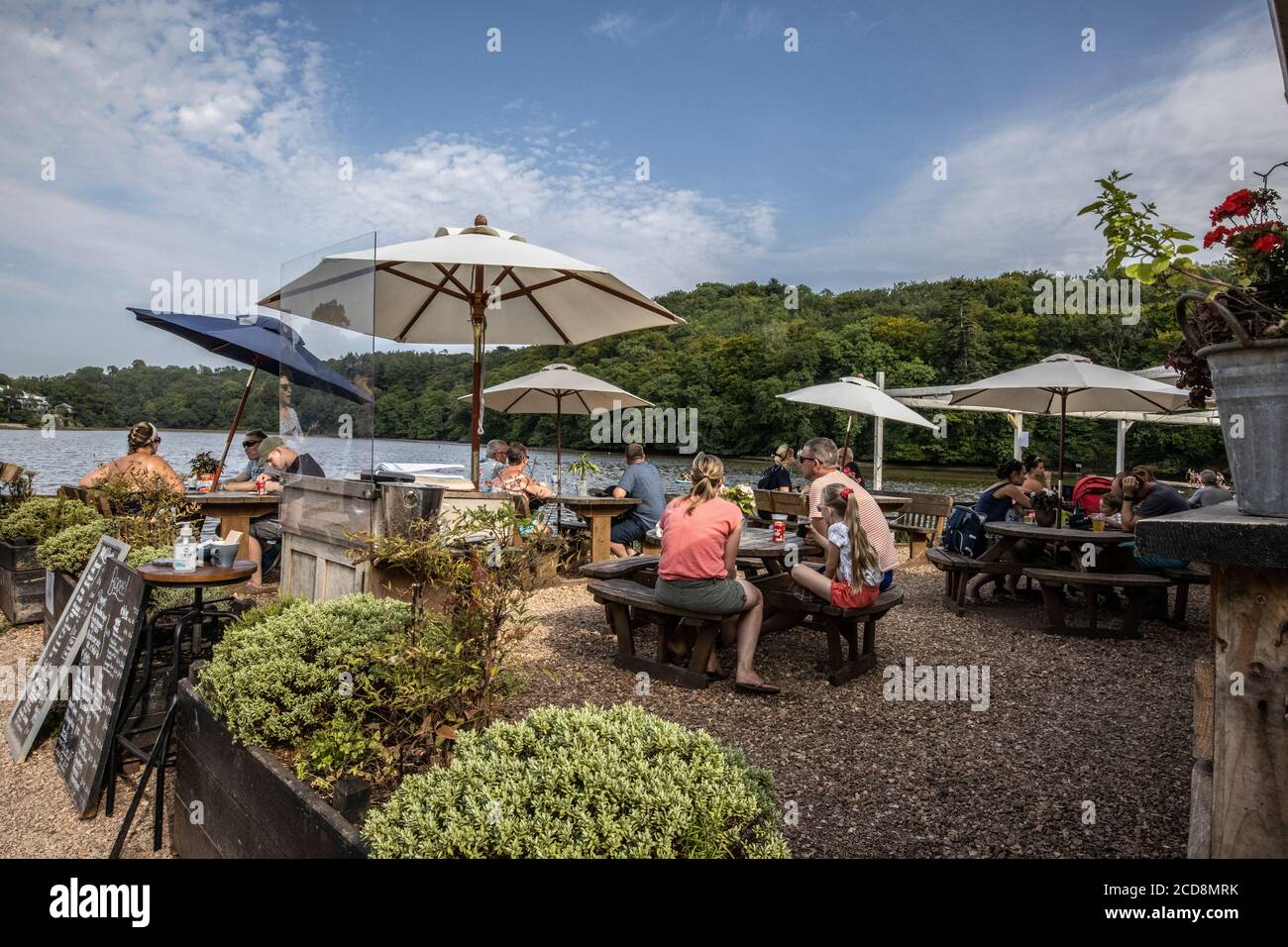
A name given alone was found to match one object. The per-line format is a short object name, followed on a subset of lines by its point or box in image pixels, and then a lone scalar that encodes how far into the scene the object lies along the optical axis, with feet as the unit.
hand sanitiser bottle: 12.41
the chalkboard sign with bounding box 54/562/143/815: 11.49
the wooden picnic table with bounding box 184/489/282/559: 23.07
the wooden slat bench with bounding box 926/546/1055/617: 22.52
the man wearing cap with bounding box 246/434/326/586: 16.16
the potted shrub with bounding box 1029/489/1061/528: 25.41
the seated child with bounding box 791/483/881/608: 15.57
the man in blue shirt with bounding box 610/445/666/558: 28.40
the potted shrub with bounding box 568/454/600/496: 27.81
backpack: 23.77
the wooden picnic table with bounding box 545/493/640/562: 26.84
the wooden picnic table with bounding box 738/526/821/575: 19.34
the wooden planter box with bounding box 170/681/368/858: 6.51
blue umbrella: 16.71
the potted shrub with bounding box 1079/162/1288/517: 5.14
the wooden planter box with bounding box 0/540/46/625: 21.24
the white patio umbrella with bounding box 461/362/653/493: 34.58
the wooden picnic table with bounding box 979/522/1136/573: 20.74
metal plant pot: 5.08
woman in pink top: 15.26
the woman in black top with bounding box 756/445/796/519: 36.29
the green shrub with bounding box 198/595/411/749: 8.25
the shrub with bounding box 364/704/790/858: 5.18
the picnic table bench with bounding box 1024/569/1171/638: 19.44
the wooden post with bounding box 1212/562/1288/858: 4.98
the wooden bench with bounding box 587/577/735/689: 15.69
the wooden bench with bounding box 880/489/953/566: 33.24
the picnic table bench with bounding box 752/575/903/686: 15.97
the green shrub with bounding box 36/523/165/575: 17.92
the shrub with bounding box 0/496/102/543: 20.49
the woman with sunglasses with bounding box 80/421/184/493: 20.68
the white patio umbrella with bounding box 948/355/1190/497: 27.53
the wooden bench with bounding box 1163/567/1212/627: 20.58
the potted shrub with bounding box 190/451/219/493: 26.89
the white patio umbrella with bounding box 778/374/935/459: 33.96
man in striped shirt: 16.70
